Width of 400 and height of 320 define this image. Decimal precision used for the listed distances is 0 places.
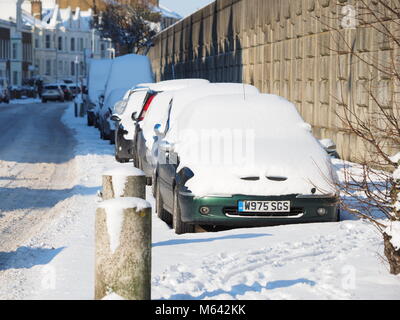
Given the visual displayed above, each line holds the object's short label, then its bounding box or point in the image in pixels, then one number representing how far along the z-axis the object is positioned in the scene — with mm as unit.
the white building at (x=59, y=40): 135875
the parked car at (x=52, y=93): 95712
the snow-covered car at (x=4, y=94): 84350
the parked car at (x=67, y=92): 104562
